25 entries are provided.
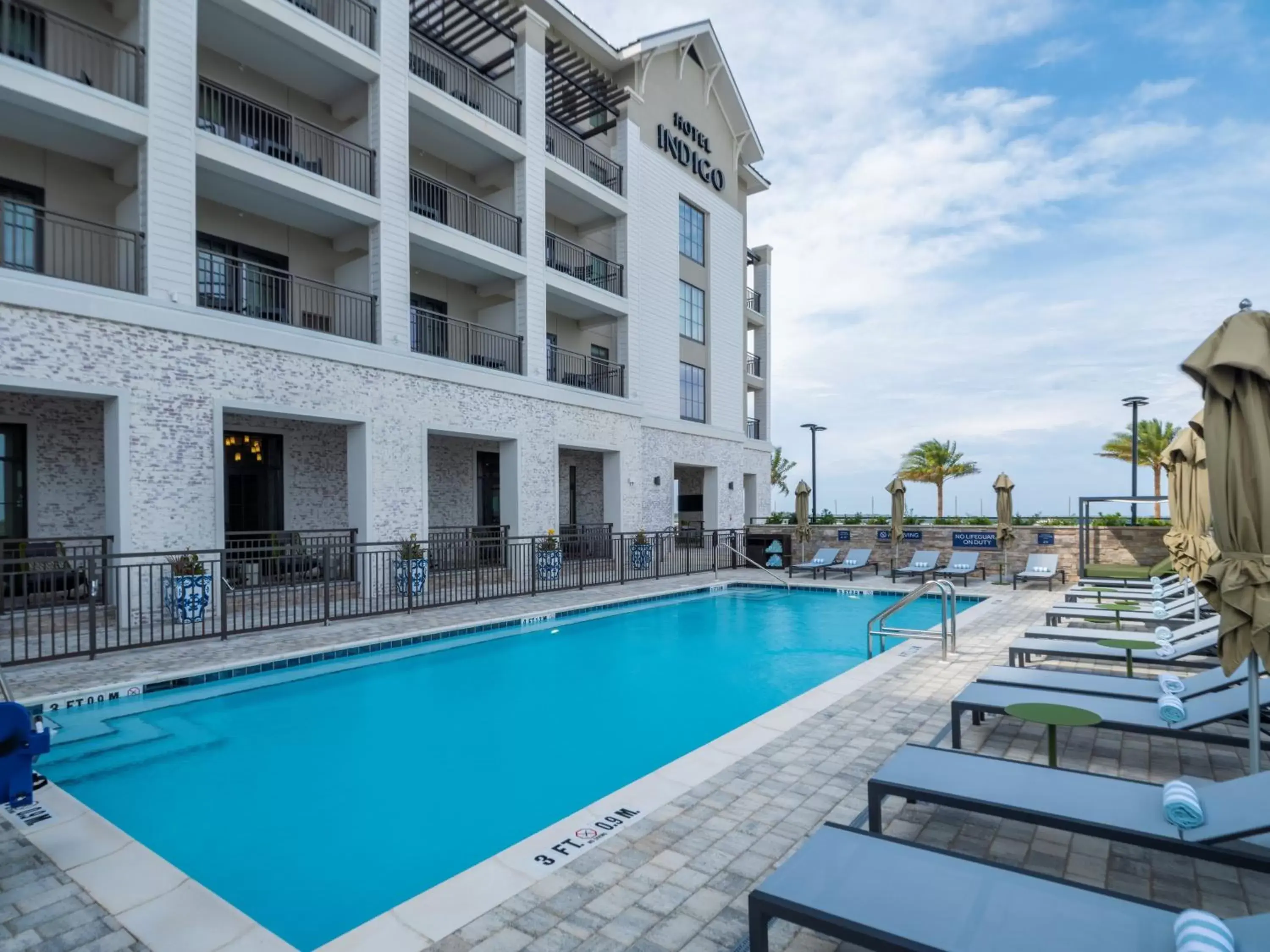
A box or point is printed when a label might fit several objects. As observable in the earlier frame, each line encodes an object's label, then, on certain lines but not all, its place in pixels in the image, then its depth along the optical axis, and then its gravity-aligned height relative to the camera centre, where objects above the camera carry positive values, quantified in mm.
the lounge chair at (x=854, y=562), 17406 -1822
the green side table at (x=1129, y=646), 6066 -1396
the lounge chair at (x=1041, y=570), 14875 -1782
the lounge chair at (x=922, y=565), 16484 -1797
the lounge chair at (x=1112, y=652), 6087 -1560
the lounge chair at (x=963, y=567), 15555 -1759
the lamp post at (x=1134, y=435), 16969 +1403
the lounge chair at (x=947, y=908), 2176 -1437
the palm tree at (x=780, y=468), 45000 +1539
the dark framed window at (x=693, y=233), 23078 +8913
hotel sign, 21906 +11412
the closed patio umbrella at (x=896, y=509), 17188 -446
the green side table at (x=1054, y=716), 4109 -1391
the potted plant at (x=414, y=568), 11891 -1319
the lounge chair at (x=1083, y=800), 2725 -1439
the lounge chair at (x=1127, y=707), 4113 -1450
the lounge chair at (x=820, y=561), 17750 -1818
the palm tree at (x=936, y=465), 36375 +1405
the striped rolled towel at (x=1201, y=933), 1962 -1307
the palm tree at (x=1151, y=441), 31250 +2225
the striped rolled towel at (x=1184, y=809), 2811 -1331
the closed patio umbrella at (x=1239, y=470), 2787 +77
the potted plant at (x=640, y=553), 17172 -1510
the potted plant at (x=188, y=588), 9602 -1312
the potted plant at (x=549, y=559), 14648 -1417
